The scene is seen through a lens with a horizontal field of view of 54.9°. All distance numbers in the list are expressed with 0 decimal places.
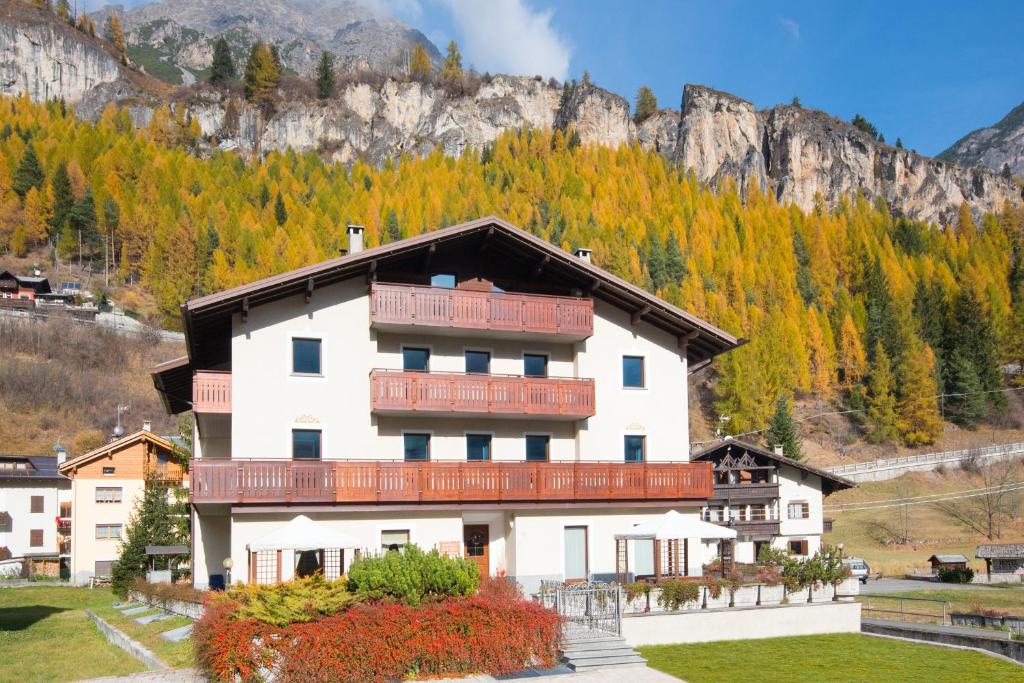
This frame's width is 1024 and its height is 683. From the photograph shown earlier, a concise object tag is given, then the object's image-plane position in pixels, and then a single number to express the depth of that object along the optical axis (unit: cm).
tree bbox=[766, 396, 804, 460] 7319
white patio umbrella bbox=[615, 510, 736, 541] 2738
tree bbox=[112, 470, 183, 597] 3825
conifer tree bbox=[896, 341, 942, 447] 10219
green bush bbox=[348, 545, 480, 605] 2080
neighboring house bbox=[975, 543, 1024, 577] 4947
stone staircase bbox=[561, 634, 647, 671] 2138
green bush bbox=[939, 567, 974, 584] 4872
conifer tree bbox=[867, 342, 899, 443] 10281
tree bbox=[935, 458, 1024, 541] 6694
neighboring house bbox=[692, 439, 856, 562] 5109
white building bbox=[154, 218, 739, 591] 2781
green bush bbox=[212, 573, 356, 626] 1900
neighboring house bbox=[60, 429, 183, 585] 5025
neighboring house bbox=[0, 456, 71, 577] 5766
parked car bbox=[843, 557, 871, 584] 4971
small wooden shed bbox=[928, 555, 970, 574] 5016
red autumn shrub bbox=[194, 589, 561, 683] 1834
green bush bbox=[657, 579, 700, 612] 2533
